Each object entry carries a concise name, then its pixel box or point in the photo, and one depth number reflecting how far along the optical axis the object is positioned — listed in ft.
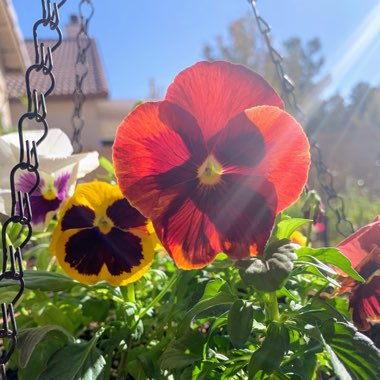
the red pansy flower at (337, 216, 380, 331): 0.50
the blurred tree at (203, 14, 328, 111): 33.39
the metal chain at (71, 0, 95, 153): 0.88
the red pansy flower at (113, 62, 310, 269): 0.44
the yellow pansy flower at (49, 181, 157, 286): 0.57
